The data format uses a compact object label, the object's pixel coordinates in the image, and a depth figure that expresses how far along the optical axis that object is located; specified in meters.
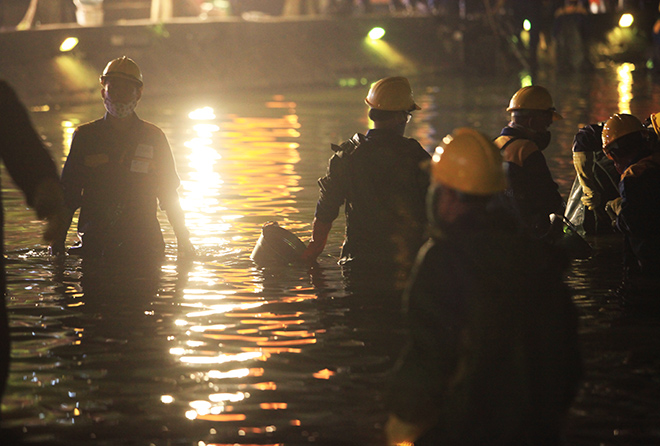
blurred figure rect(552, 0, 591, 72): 69.75
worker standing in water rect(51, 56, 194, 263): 18.44
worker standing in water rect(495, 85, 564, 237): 17.77
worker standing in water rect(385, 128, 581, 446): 8.13
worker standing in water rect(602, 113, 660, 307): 17.12
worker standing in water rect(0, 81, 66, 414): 11.53
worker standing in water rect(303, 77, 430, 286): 16.64
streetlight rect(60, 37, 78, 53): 52.16
